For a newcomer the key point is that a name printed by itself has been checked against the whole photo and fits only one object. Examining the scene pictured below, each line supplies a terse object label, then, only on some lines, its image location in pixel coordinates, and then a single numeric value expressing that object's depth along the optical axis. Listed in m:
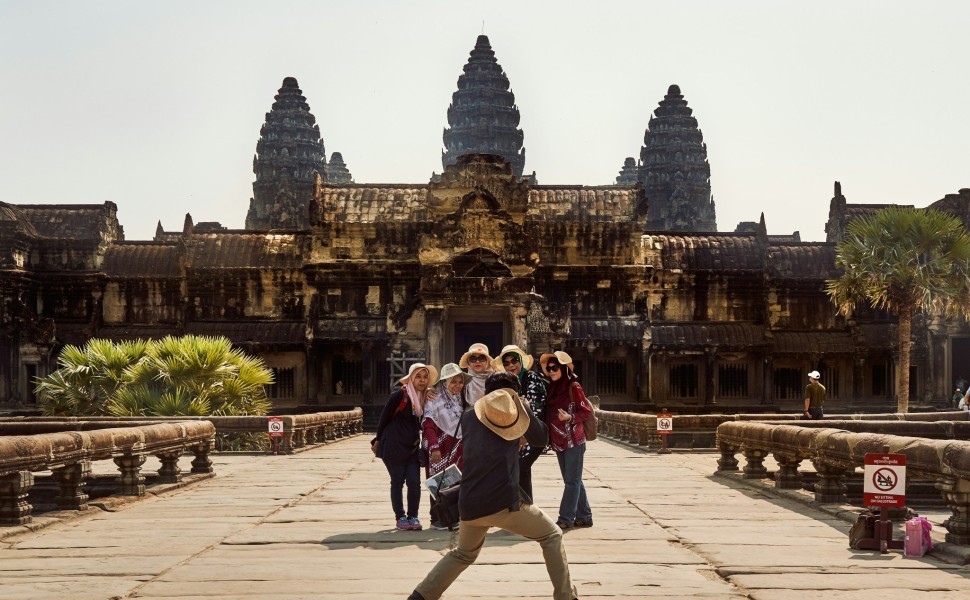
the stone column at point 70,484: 13.91
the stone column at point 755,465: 18.48
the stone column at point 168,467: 17.91
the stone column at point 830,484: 14.63
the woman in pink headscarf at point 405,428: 13.13
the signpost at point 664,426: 25.84
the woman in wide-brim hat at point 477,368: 11.37
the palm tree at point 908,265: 35.78
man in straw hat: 7.95
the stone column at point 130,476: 15.52
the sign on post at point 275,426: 24.23
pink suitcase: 10.45
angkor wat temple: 43.19
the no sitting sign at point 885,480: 11.04
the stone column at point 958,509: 10.67
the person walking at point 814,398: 25.41
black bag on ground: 10.96
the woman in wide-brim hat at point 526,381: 12.12
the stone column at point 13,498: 12.38
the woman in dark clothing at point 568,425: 12.57
